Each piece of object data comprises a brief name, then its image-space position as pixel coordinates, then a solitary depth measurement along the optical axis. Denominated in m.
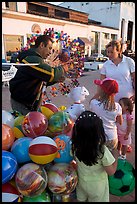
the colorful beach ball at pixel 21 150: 2.07
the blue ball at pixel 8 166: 1.88
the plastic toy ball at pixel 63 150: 2.09
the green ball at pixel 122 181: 2.47
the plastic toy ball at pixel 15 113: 2.75
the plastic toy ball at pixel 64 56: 2.89
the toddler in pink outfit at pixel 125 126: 3.12
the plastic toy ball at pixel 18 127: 2.36
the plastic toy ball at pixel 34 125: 2.24
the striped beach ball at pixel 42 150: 1.95
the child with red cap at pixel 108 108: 2.59
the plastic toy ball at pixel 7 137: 2.10
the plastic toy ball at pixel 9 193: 1.91
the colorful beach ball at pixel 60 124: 2.39
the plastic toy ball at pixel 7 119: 2.43
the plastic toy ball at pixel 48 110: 2.68
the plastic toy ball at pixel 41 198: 1.98
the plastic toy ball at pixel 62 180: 1.95
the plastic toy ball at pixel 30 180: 1.87
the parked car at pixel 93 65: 17.16
